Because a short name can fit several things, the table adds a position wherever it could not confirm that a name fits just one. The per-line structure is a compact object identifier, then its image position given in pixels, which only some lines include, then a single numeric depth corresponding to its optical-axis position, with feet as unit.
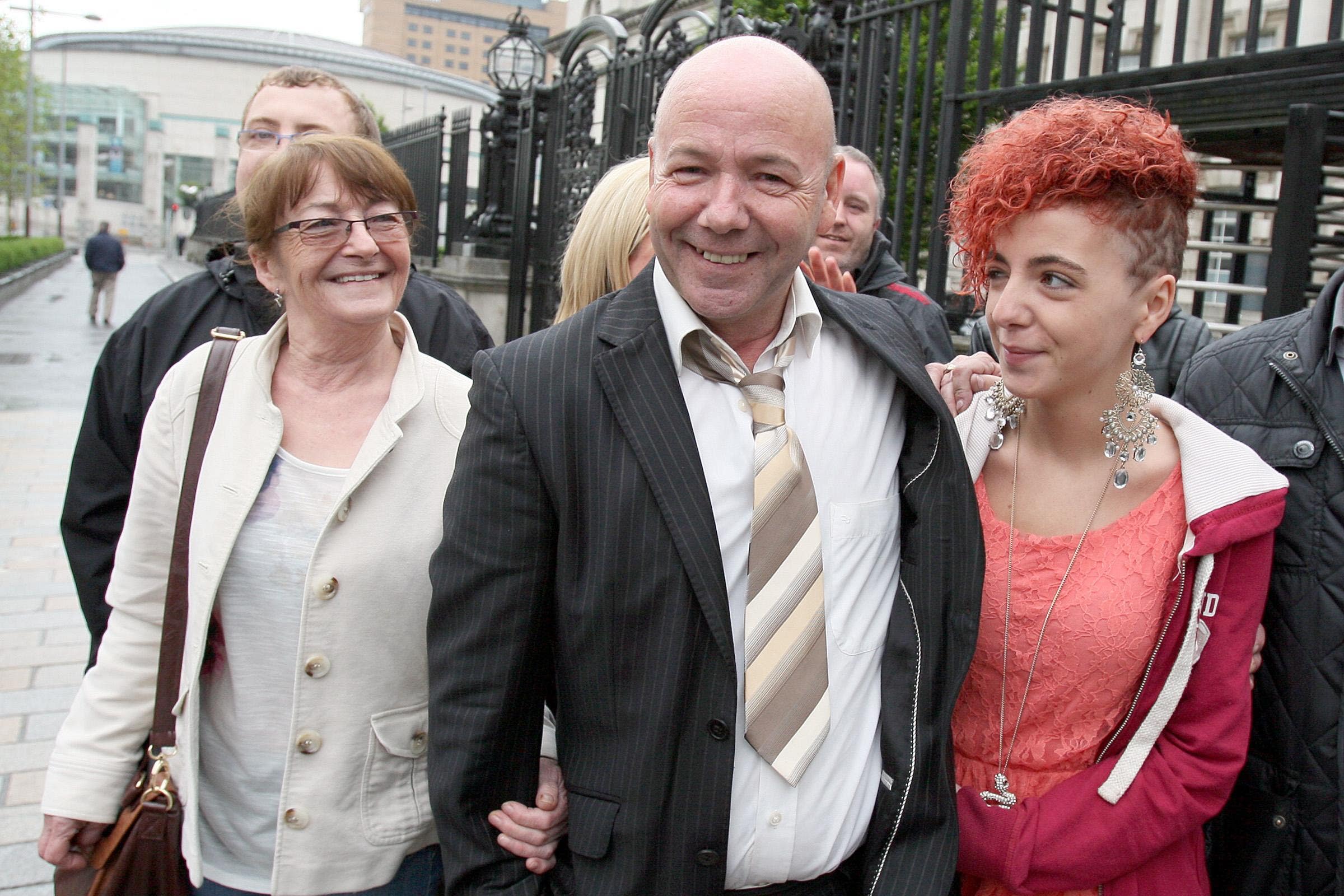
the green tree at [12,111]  121.90
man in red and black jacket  13.71
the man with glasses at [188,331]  8.89
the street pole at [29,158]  122.93
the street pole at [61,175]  170.10
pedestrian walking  68.69
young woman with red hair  6.38
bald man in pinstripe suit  5.72
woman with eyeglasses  6.76
